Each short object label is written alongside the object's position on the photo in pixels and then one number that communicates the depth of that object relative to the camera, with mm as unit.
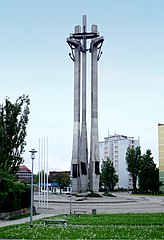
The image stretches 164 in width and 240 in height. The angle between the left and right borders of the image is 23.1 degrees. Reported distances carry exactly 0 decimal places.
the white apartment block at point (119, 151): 146500
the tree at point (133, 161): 96625
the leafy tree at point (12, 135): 29078
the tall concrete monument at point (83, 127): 61188
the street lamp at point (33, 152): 19741
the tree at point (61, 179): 106550
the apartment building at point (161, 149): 100125
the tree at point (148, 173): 82250
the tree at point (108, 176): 105812
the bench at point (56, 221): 18680
